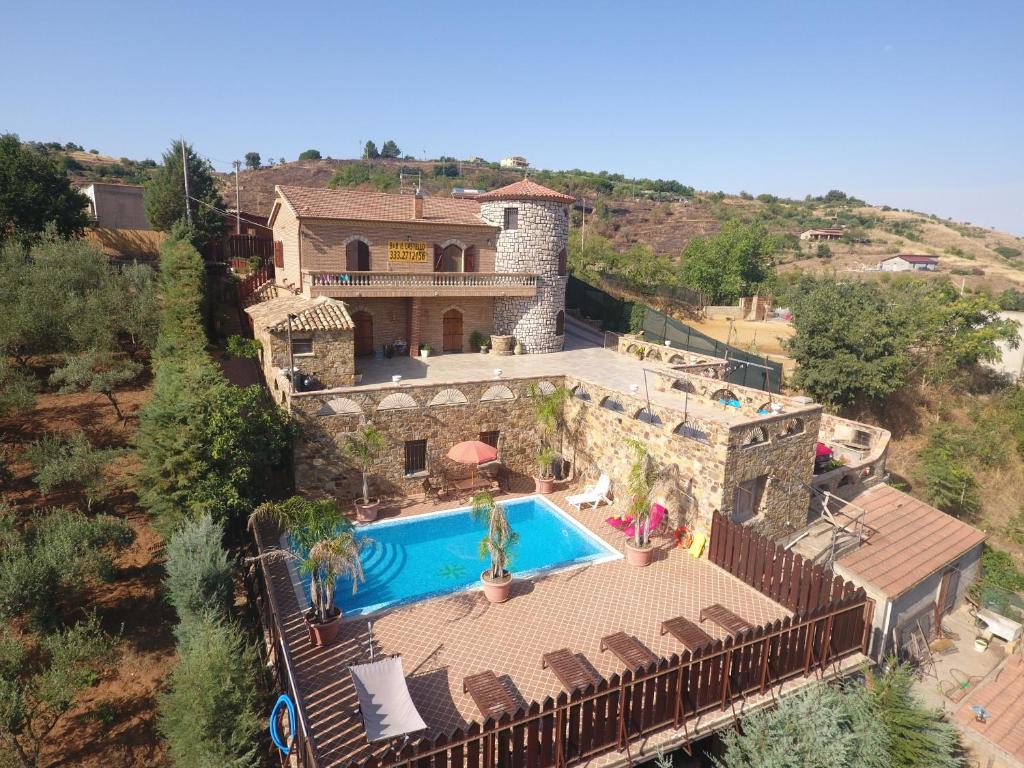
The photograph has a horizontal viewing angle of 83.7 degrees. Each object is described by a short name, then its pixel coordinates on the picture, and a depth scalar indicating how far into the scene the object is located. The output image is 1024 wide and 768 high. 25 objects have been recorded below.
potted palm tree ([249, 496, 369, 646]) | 11.89
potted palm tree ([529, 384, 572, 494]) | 20.70
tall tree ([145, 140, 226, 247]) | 35.06
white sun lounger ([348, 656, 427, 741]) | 9.26
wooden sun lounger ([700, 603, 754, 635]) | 12.66
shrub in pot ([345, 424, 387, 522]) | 18.06
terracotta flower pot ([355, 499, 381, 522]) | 18.00
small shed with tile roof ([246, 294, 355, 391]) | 19.39
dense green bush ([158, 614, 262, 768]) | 8.73
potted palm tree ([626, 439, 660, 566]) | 15.69
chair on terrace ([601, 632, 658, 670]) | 11.30
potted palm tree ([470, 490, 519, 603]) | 13.70
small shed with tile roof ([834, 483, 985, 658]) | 16.00
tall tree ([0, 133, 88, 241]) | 29.33
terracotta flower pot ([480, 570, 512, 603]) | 13.92
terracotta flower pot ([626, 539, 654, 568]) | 15.74
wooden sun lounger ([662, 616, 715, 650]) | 11.95
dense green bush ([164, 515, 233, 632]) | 11.16
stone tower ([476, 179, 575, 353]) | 28.12
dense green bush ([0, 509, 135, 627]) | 11.05
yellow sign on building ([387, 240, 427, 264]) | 26.45
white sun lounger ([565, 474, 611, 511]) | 19.42
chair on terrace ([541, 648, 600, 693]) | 10.61
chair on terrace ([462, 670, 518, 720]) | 9.99
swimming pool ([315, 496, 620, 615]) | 14.47
